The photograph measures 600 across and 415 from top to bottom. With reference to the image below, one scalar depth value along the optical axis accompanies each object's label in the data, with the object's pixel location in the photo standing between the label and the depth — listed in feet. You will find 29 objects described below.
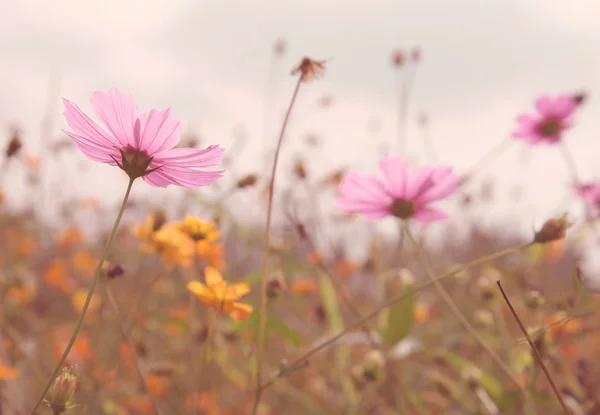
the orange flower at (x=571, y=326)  2.95
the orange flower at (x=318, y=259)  2.81
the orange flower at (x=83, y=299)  4.27
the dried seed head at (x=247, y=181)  2.80
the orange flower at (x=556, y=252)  5.44
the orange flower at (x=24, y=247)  5.72
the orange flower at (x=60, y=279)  5.40
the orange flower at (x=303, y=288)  4.08
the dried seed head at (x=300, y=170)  3.07
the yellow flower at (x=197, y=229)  2.52
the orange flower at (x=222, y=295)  2.34
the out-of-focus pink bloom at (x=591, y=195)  3.44
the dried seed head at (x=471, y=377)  2.74
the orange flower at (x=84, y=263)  5.65
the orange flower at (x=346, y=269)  5.45
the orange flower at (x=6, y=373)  2.64
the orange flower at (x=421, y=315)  4.66
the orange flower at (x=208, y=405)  3.61
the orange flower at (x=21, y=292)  3.44
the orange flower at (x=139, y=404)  3.65
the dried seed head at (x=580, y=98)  3.57
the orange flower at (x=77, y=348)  3.67
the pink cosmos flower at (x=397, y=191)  2.56
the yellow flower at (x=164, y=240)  2.61
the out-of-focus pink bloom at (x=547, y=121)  3.49
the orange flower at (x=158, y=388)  3.75
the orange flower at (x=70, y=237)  6.85
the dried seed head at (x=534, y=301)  2.53
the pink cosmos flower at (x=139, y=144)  2.20
